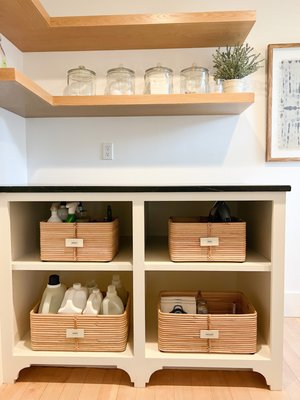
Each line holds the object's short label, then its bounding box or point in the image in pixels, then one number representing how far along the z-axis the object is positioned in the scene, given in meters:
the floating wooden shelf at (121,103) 1.37
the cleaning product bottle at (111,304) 1.33
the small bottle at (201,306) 1.39
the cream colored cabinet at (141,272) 1.21
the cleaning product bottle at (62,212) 1.42
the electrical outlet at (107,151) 1.75
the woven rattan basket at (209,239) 1.25
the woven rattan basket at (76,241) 1.28
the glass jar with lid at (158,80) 1.58
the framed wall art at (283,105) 1.71
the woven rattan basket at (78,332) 1.27
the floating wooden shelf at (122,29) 1.46
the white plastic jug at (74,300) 1.30
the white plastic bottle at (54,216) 1.35
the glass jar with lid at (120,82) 1.64
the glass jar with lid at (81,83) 1.65
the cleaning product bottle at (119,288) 1.46
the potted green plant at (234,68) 1.50
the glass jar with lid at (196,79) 1.62
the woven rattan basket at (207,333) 1.25
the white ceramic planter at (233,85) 1.49
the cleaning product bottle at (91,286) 1.41
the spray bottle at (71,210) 1.38
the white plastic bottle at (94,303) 1.30
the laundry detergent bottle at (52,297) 1.35
